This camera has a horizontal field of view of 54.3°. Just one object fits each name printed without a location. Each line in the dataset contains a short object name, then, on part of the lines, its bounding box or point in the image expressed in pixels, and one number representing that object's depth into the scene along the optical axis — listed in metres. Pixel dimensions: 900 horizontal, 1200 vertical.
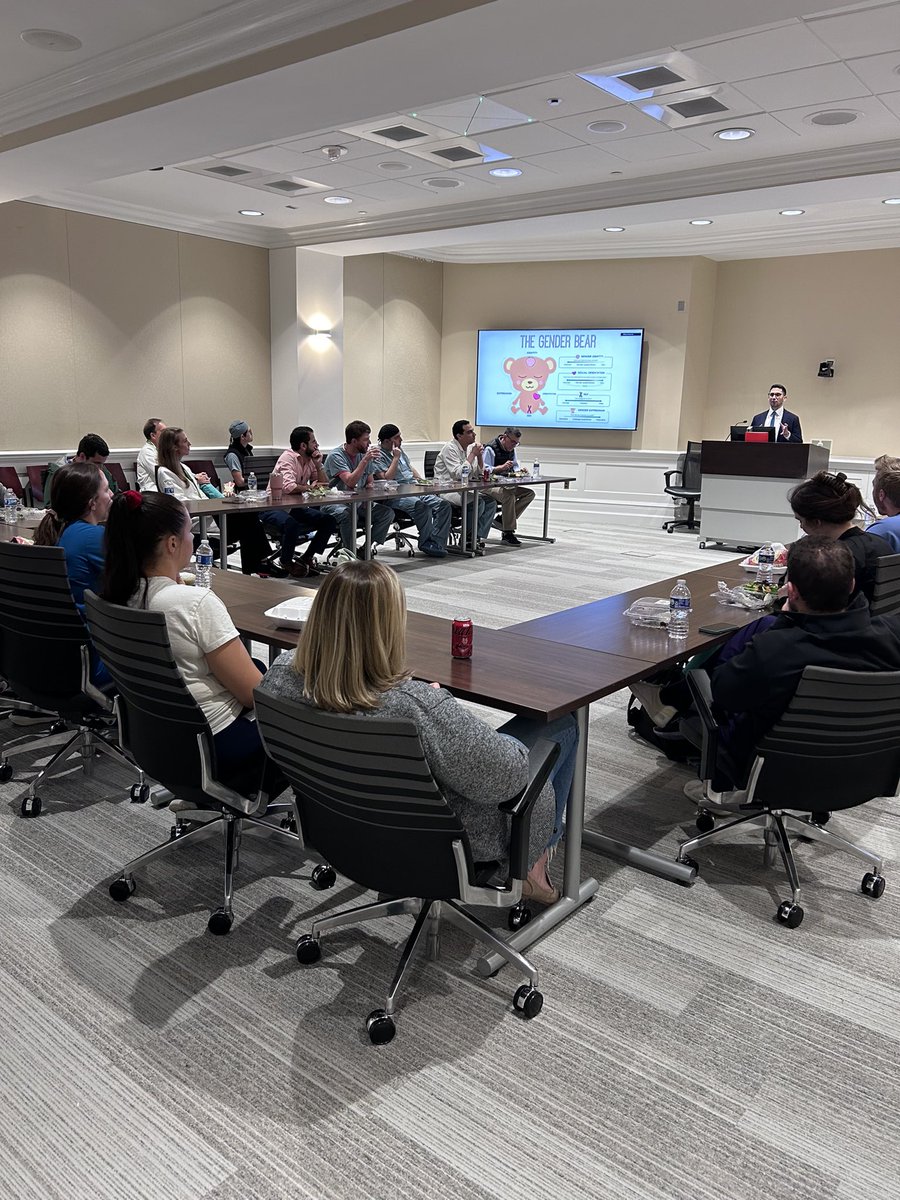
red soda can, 2.80
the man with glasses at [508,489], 9.34
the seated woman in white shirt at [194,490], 6.25
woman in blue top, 3.19
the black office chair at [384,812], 1.81
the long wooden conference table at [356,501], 6.26
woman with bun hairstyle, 3.54
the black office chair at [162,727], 2.33
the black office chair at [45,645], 3.02
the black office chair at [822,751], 2.39
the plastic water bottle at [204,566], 3.70
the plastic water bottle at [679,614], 3.17
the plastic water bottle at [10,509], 5.17
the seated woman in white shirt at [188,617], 2.47
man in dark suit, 9.34
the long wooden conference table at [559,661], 2.47
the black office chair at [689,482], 10.74
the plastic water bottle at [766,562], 4.11
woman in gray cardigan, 1.88
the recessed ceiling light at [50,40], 4.62
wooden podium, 8.90
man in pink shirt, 7.42
